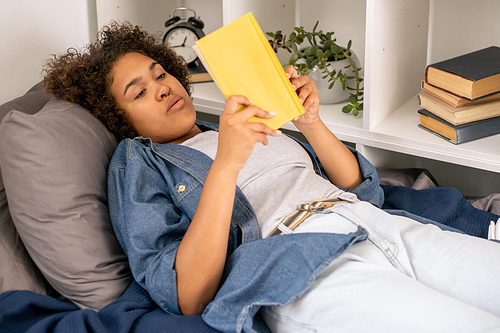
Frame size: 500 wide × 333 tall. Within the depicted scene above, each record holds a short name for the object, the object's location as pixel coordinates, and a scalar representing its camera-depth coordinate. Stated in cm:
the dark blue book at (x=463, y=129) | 118
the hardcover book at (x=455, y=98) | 116
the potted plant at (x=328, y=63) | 143
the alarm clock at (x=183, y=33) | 178
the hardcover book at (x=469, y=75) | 112
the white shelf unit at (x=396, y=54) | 122
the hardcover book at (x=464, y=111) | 117
